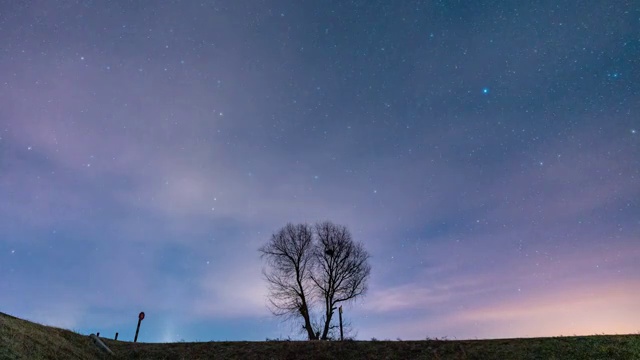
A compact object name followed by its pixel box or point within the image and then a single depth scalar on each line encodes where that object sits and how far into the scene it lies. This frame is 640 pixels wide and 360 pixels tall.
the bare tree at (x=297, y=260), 37.97
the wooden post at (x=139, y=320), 25.61
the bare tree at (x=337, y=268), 38.91
